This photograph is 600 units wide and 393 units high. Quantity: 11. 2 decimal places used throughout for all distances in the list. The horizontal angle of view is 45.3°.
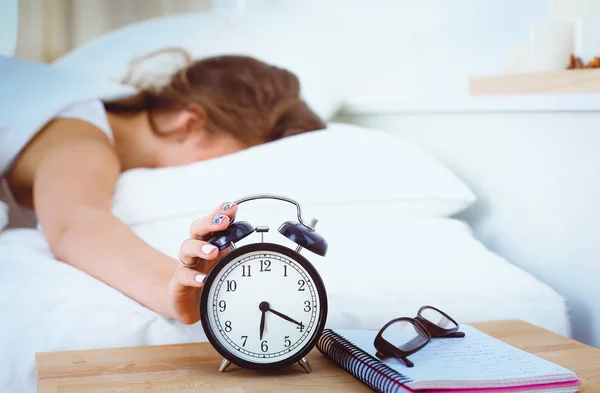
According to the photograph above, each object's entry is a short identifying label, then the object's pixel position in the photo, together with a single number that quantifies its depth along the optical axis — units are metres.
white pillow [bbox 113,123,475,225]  1.28
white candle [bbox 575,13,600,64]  1.21
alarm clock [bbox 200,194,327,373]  0.85
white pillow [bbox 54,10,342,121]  1.38
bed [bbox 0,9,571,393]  1.04
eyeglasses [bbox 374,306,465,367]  0.85
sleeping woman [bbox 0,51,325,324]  1.14
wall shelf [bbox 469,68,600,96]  1.19
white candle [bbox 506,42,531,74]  1.35
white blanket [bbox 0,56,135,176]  1.28
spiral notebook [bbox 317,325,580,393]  0.78
